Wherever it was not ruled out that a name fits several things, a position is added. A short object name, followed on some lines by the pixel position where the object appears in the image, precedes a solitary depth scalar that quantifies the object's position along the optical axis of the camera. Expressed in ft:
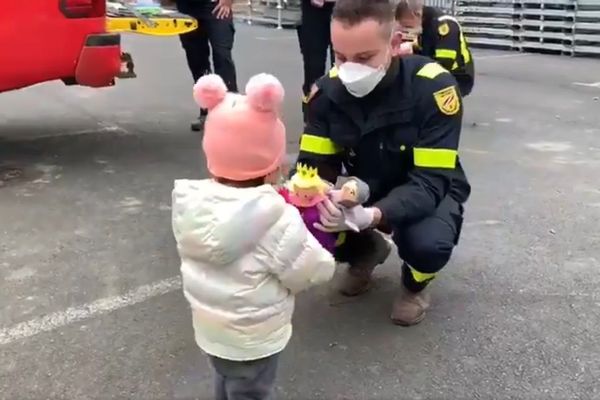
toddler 6.87
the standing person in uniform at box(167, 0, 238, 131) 19.27
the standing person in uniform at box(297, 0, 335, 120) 17.42
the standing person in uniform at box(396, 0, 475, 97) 13.68
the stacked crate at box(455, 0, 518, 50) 38.96
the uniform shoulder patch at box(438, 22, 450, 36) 14.17
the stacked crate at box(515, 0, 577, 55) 36.65
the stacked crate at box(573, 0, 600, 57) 35.76
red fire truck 15.48
